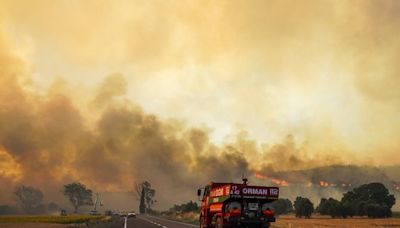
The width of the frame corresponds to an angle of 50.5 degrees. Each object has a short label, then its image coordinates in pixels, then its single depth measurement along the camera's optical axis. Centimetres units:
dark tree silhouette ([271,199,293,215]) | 15275
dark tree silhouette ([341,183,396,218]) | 10794
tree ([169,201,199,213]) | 13866
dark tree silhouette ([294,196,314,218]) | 11104
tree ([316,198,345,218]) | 11212
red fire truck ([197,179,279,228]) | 2702
